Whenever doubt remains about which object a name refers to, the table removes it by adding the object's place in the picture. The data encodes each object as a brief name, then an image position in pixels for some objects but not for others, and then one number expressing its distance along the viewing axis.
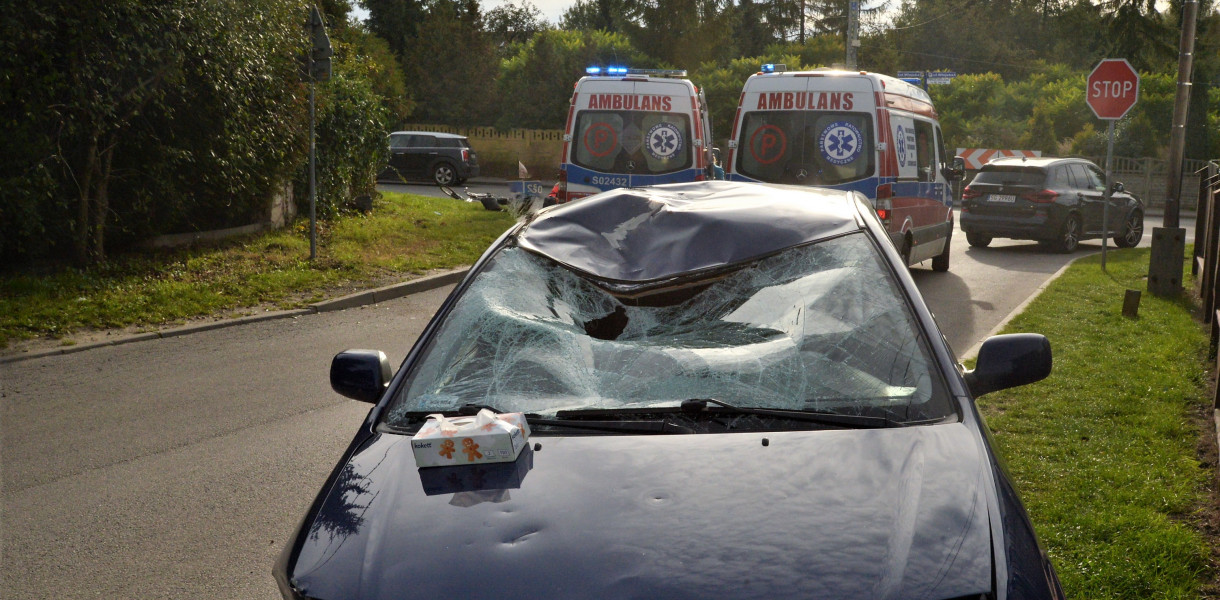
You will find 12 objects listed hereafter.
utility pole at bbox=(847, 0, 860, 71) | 33.25
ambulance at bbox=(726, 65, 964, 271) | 11.74
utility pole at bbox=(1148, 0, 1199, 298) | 11.31
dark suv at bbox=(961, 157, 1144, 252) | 17.67
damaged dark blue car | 2.19
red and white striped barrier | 31.27
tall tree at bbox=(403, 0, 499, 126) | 43.03
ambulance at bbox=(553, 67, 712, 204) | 14.06
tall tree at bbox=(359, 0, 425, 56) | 45.09
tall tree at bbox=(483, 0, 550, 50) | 58.56
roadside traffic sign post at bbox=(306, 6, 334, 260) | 12.92
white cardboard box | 2.62
